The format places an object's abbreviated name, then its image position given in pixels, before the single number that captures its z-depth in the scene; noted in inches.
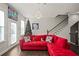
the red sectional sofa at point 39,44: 75.9
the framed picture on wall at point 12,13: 96.1
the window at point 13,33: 100.1
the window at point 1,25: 86.6
